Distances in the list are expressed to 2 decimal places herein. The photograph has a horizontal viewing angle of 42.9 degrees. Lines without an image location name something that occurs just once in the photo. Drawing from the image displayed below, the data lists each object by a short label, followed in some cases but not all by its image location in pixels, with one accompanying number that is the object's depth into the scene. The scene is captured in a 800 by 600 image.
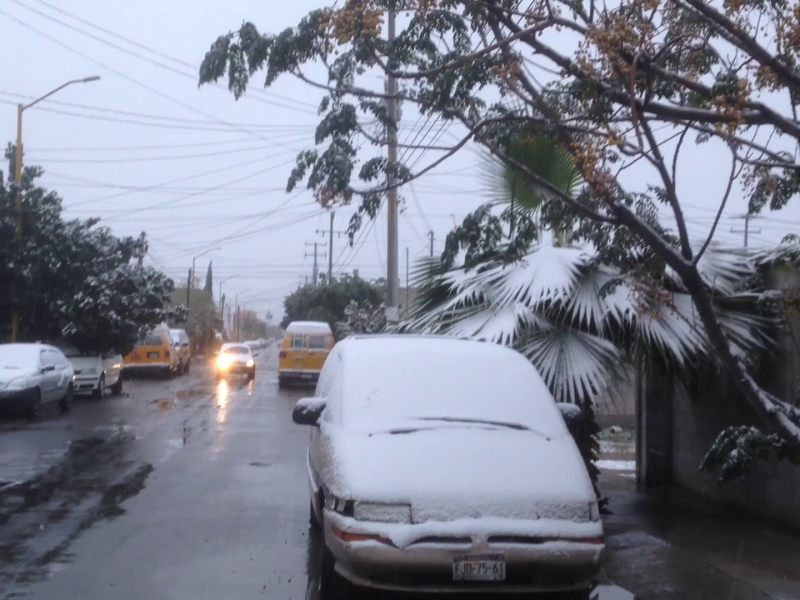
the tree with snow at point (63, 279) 27.23
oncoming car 35.47
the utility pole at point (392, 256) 20.30
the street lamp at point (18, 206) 27.35
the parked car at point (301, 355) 30.12
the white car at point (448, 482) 5.68
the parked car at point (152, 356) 35.06
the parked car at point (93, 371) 25.20
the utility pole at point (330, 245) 57.73
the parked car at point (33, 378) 18.69
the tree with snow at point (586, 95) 6.35
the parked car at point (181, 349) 38.34
